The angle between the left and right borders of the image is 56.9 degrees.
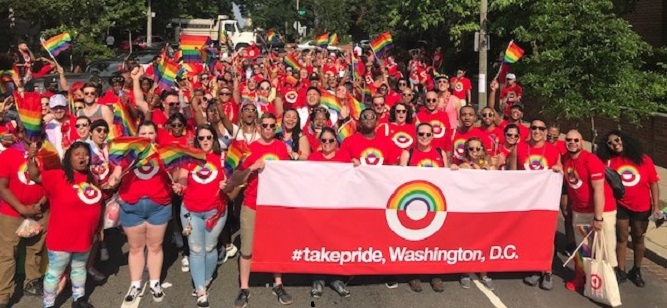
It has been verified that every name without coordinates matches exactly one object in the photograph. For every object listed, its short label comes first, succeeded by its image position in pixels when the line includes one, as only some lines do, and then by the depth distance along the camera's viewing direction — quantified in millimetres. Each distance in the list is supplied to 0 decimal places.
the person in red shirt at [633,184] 5926
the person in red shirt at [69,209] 4914
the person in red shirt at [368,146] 6023
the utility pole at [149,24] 36688
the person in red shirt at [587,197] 5574
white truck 44500
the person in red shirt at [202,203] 5270
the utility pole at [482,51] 14188
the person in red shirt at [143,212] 5188
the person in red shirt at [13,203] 5129
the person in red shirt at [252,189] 5449
